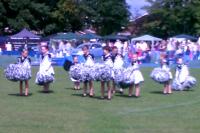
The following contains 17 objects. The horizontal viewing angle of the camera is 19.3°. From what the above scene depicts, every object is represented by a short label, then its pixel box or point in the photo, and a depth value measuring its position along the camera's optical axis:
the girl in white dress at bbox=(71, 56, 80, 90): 22.49
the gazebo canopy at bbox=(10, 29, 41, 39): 63.17
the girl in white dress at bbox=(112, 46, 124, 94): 19.80
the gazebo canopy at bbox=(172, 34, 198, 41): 73.64
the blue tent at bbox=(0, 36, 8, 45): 69.06
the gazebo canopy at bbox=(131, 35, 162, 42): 69.80
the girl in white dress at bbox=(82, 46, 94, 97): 19.64
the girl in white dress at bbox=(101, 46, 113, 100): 18.92
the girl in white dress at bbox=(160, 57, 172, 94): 20.98
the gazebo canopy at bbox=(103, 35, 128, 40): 79.03
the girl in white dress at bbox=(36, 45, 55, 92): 20.08
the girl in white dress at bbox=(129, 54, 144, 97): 19.37
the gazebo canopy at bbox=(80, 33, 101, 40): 68.25
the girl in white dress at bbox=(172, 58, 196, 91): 22.31
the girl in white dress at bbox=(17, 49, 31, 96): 19.36
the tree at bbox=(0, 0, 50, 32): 74.20
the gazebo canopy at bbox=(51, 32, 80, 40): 63.92
